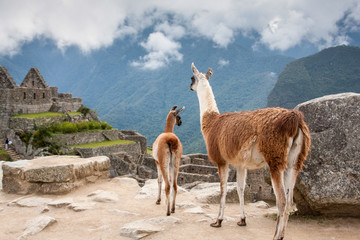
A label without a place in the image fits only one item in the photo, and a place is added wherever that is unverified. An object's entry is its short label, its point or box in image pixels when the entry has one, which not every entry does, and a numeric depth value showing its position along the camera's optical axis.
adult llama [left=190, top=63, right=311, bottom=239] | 4.05
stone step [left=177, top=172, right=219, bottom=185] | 17.92
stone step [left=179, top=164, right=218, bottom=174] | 20.39
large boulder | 4.90
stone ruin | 28.27
